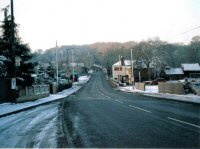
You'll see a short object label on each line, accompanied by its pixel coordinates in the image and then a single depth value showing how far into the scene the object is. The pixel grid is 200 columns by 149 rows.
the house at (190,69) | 107.12
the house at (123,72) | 112.84
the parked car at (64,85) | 59.38
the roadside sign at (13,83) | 26.39
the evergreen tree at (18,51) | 31.27
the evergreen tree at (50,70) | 83.80
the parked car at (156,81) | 81.65
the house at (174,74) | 107.19
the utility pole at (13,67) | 26.25
